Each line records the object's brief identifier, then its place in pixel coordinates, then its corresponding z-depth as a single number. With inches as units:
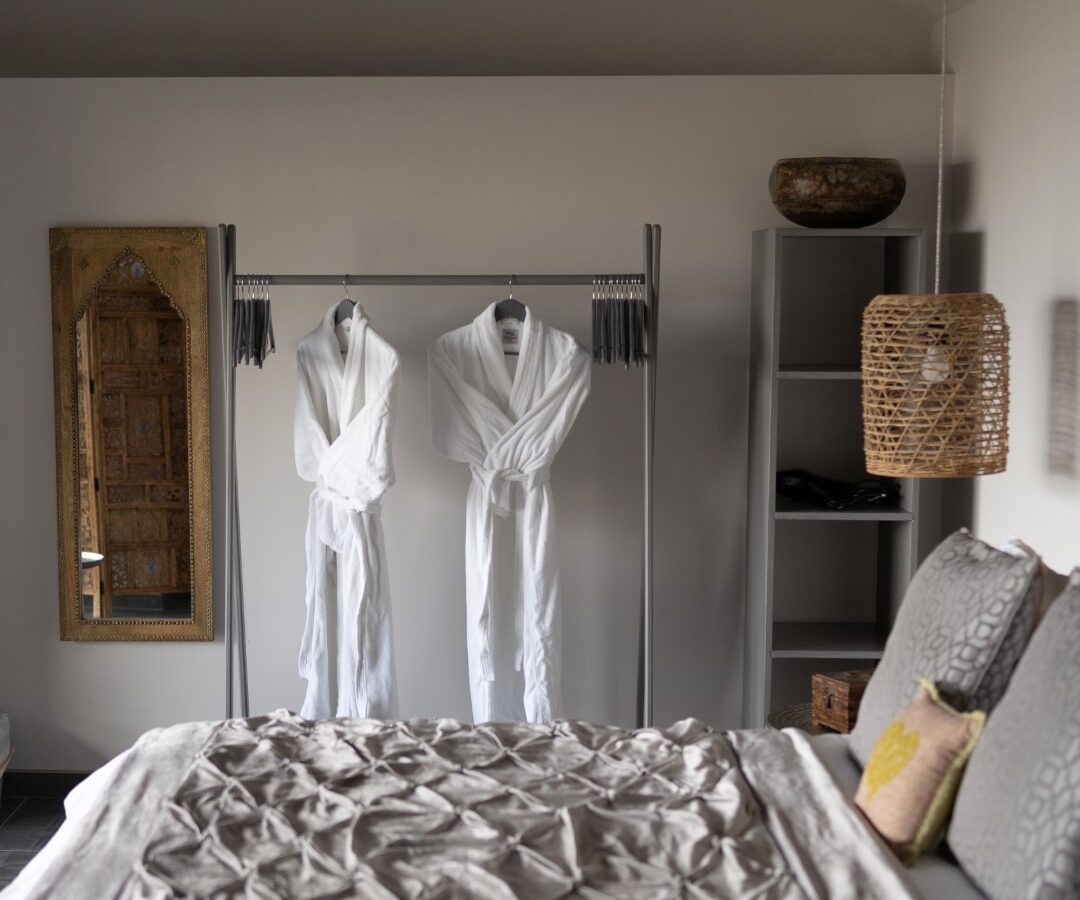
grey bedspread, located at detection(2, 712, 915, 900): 72.9
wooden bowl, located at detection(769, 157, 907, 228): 138.7
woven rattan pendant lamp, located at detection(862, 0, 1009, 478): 117.3
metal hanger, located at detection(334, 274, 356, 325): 145.9
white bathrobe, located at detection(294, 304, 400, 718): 140.4
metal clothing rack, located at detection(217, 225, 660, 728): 138.3
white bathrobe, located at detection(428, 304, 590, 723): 141.9
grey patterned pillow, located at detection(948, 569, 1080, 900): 62.6
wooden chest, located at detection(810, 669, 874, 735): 125.3
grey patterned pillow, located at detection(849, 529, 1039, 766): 81.2
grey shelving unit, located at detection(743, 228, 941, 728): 145.2
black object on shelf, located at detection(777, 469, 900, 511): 146.5
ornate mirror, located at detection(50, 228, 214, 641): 155.3
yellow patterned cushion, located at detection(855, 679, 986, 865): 77.0
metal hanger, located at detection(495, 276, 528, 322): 144.8
